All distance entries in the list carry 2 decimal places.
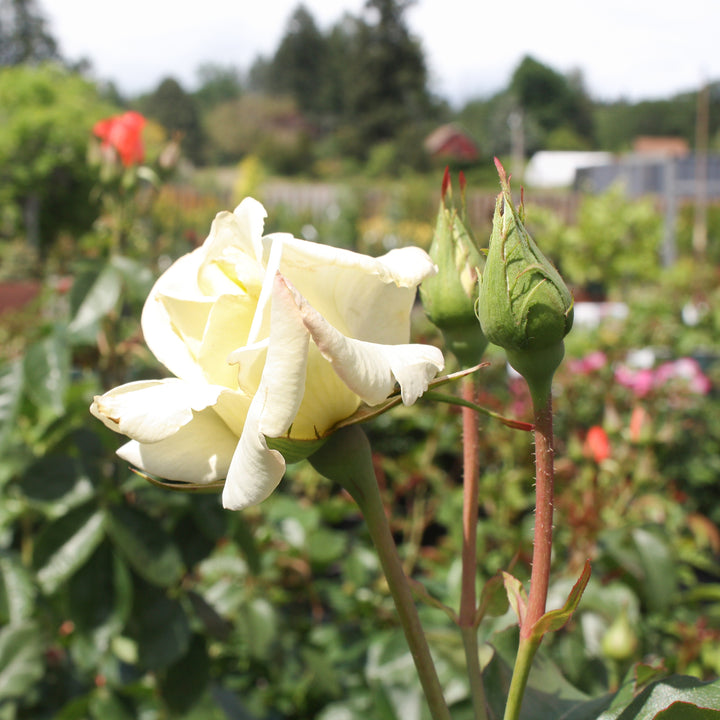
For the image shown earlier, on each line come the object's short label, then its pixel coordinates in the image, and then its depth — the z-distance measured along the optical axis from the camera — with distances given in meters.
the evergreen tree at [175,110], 27.70
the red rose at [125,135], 1.10
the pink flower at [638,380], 1.94
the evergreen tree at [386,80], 25.23
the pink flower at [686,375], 2.07
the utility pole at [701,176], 8.53
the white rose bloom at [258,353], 0.23
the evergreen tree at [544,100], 23.52
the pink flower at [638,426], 1.40
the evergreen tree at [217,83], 39.34
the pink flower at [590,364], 2.17
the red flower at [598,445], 1.31
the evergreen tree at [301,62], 33.66
